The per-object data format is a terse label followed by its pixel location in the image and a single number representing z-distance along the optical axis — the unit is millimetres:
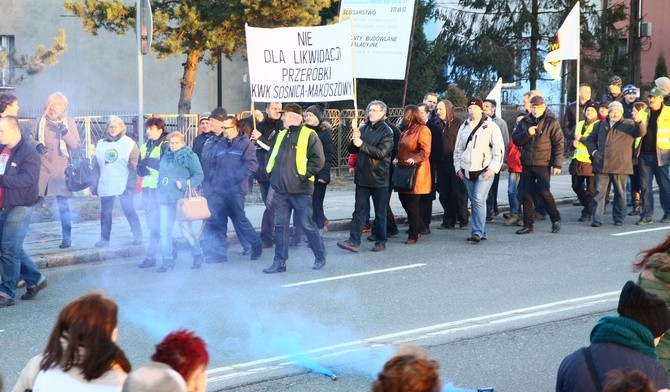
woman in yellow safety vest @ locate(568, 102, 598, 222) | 15430
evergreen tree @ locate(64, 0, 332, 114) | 21266
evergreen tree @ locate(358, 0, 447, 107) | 26703
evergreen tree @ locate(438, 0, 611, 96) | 30984
